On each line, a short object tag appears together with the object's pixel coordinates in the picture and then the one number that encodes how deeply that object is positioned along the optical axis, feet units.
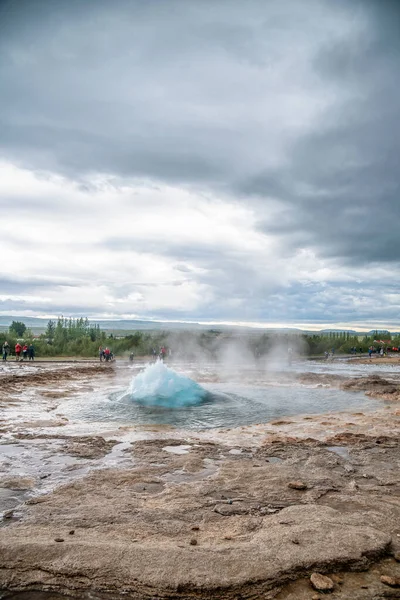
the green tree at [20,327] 248.89
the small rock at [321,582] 11.09
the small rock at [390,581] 11.34
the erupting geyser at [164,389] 45.47
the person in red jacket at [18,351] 102.34
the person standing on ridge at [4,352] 99.09
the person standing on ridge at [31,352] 106.32
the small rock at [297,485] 18.80
